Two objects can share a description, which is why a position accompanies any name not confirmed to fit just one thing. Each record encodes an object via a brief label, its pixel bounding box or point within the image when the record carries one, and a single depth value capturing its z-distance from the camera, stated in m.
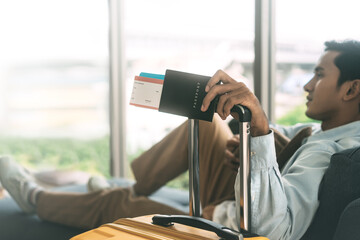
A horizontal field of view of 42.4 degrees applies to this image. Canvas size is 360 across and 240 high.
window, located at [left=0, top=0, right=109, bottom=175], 3.79
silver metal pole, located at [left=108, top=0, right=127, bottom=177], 3.59
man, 1.22
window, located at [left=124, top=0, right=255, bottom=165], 2.92
